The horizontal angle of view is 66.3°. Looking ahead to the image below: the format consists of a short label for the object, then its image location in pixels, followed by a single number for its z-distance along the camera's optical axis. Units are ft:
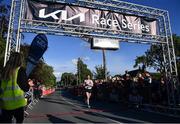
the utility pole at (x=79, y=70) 127.72
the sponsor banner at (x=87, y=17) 24.81
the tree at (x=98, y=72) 86.41
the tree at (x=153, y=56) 112.09
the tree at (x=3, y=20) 53.53
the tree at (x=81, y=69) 134.12
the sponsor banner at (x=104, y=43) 25.90
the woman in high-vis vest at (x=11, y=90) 7.09
